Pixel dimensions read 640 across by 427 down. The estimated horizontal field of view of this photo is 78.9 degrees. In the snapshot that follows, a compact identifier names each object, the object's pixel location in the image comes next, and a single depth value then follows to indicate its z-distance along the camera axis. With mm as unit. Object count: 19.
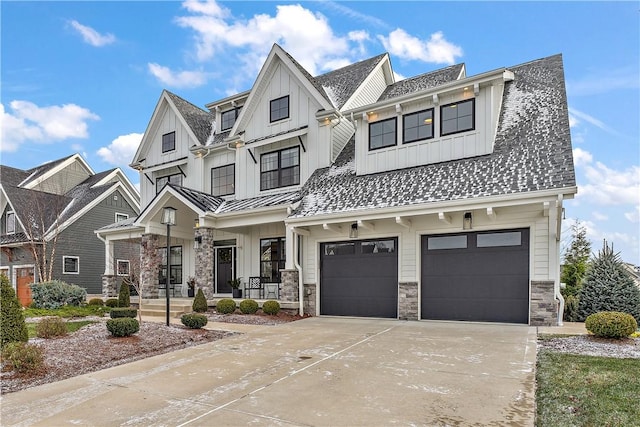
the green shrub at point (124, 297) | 15513
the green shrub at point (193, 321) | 9578
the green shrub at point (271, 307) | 12484
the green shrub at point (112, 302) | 16312
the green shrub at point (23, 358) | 5828
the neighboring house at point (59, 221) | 21797
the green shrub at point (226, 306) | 12906
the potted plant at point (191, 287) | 16875
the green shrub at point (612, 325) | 7293
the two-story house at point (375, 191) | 10062
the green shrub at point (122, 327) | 8242
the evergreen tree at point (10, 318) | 6684
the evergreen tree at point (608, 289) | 10227
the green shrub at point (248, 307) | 12750
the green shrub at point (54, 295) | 15453
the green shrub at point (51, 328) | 8383
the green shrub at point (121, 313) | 10289
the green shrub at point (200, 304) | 13195
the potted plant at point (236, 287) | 15109
